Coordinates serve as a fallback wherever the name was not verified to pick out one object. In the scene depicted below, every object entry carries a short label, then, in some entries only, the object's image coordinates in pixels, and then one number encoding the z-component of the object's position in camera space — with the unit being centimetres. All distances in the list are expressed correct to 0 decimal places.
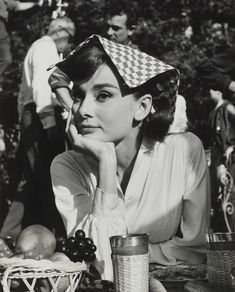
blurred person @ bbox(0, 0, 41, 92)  555
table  201
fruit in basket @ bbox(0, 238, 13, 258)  212
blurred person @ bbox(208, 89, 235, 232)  600
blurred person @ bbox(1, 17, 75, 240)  532
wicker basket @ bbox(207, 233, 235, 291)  203
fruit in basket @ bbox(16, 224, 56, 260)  217
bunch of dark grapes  211
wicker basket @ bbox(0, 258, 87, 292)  194
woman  275
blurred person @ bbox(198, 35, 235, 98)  555
